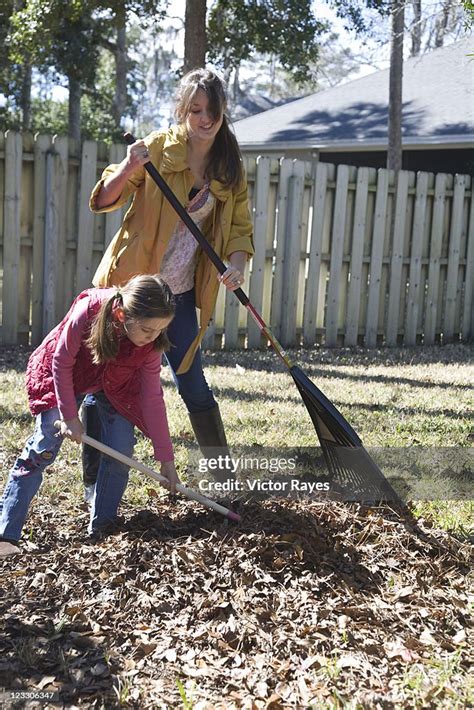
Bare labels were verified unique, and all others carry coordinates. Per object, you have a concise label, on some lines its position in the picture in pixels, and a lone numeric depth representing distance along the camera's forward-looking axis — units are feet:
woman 11.94
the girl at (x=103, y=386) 10.79
